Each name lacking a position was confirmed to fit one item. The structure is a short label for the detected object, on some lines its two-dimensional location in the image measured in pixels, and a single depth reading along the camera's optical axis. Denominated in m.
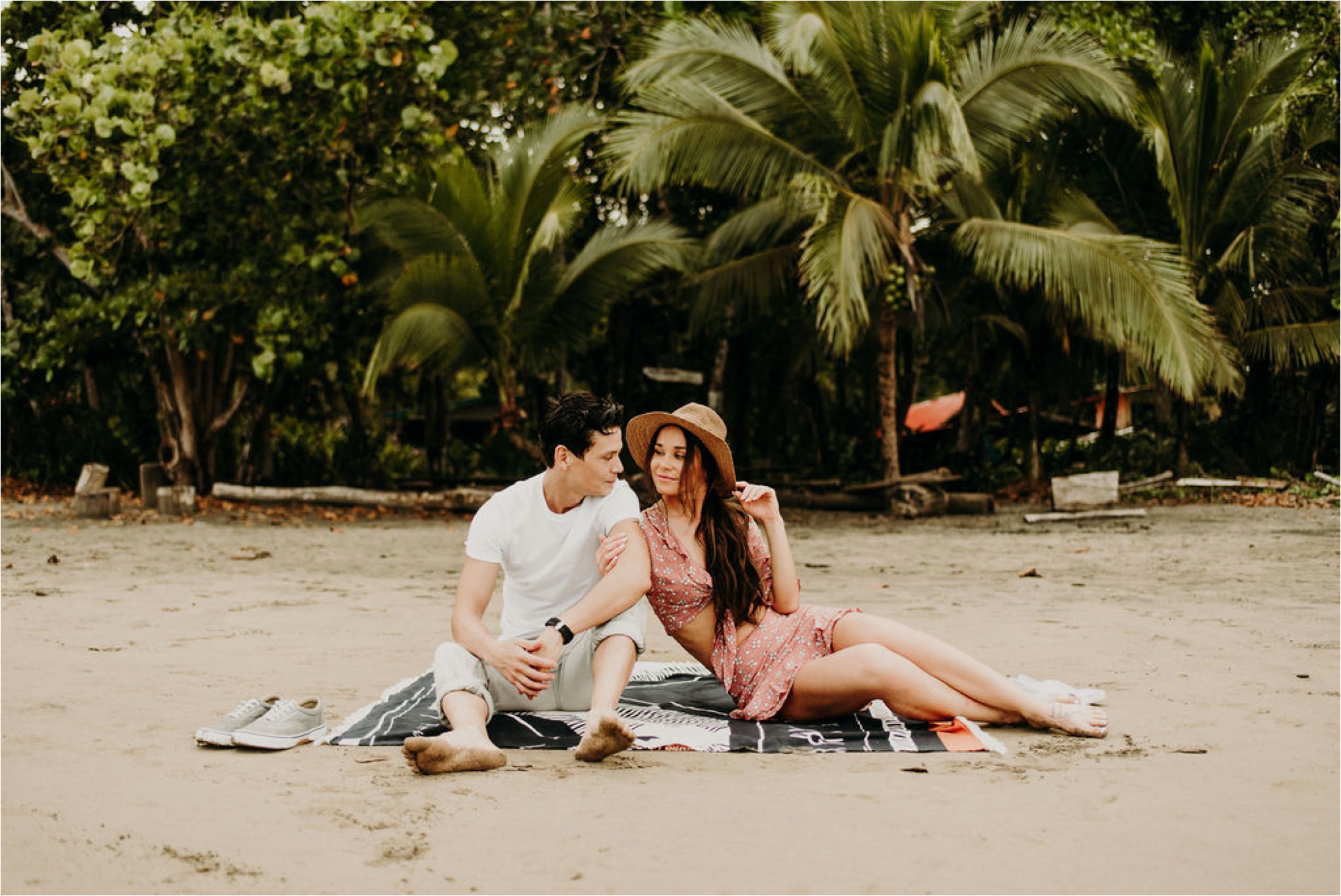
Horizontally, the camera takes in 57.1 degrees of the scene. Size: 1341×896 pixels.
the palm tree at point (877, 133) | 11.53
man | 3.88
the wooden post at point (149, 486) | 13.65
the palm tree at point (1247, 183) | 13.70
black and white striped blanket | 3.83
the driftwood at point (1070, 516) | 11.73
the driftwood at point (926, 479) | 13.41
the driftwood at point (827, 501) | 13.96
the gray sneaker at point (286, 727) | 3.75
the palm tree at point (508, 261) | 12.46
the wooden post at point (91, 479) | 12.34
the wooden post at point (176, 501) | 12.57
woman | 3.97
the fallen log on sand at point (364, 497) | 13.55
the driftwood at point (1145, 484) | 14.21
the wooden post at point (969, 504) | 13.15
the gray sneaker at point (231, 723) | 3.80
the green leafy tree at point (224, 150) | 11.16
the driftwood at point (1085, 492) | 12.52
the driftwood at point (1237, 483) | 13.95
